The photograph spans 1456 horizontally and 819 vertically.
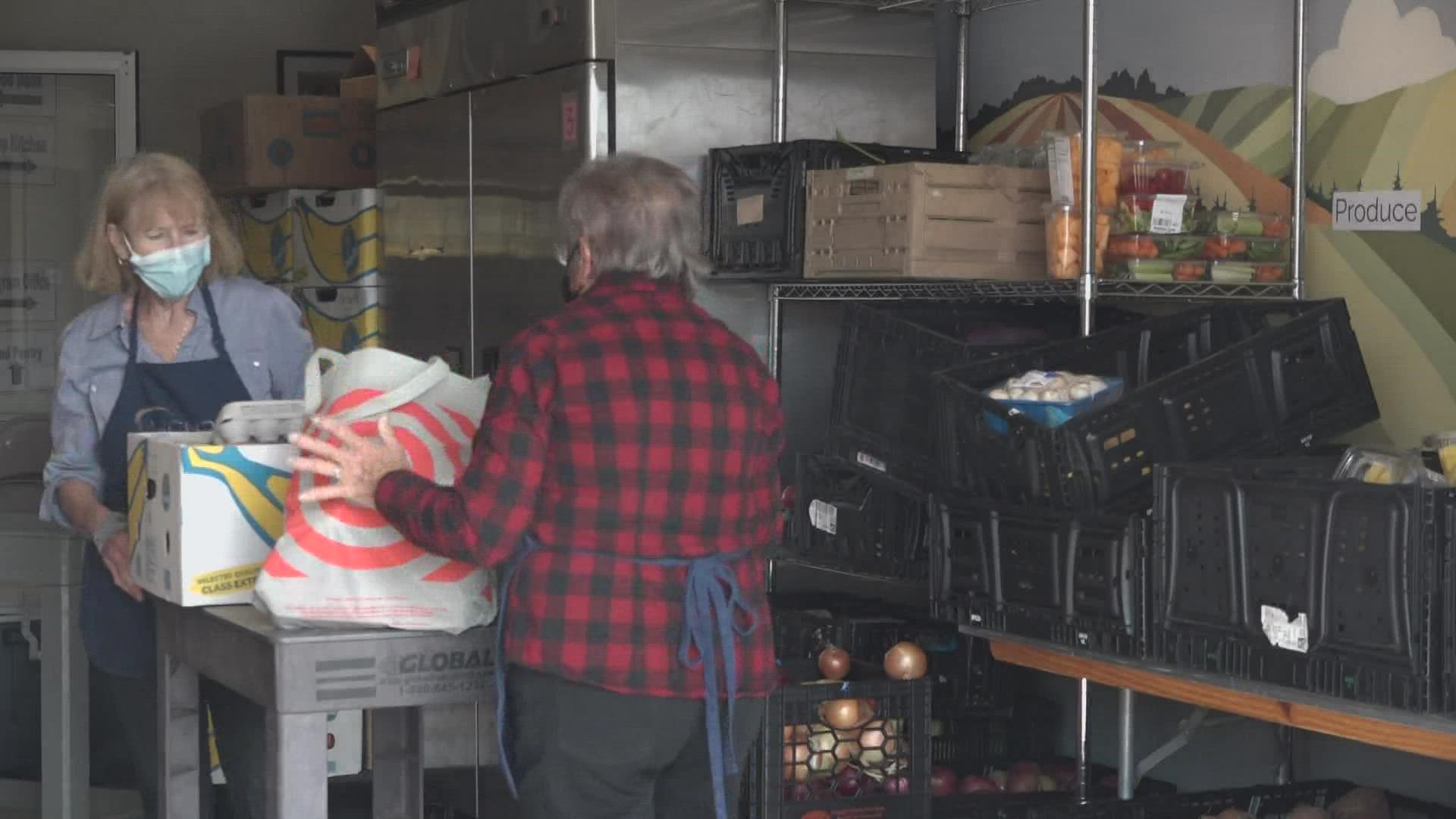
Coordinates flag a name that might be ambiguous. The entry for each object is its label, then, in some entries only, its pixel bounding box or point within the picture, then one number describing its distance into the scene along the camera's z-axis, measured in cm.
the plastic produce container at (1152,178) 399
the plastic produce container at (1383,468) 306
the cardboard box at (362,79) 619
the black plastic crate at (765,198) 439
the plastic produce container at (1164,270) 390
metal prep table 262
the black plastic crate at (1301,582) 281
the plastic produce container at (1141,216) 392
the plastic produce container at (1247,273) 393
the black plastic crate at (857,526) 429
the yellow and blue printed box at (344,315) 584
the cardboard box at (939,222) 402
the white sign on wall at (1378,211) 389
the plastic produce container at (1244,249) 393
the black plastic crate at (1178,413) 344
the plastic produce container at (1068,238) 396
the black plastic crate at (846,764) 383
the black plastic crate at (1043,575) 340
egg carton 303
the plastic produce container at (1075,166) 394
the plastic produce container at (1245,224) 393
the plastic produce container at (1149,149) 404
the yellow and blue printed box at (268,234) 615
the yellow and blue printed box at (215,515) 285
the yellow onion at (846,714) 387
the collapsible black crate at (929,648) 426
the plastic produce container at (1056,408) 355
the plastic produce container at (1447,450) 307
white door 750
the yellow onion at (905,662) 405
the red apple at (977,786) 429
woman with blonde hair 348
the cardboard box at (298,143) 614
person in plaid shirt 255
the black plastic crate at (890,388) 416
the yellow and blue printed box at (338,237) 584
